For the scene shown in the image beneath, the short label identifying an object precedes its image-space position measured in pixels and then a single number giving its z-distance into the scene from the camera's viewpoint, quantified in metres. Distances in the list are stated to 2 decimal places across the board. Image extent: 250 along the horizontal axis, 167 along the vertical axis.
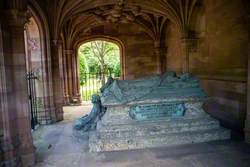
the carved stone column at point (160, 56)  11.68
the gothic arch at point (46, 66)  6.45
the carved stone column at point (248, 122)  4.29
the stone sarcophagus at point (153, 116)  4.25
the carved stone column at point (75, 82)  11.42
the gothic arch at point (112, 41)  12.10
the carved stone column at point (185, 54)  7.90
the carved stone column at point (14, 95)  3.10
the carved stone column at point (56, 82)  6.98
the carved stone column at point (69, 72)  11.09
